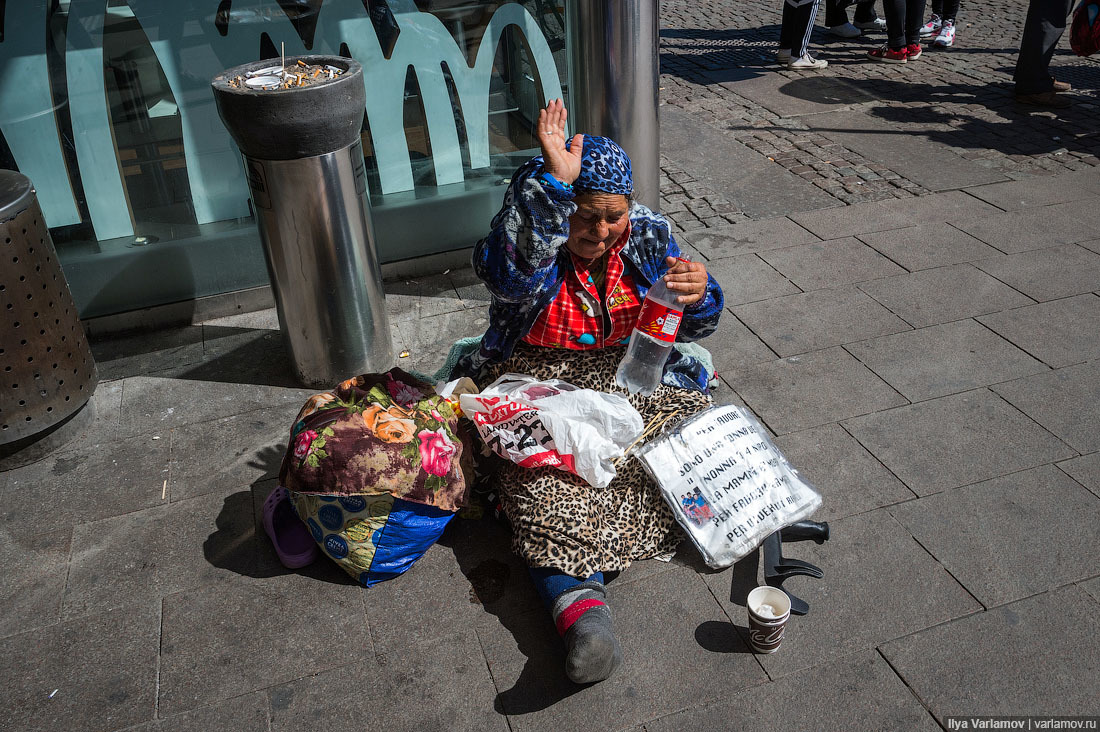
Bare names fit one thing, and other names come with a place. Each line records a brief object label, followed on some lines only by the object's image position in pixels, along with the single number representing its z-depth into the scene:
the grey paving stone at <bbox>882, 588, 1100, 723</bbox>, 2.59
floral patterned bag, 2.93
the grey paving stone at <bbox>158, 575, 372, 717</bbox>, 2.79
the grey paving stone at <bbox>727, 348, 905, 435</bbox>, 3.89
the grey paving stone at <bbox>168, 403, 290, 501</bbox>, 3.65
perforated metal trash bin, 3.49
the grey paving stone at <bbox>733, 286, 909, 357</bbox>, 4.45
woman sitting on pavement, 2.88
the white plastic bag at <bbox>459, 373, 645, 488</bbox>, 3.02
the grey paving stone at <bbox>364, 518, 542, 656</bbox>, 2.95
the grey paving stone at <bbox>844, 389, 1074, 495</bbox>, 3.50
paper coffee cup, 2.68
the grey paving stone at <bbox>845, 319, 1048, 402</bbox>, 4.06
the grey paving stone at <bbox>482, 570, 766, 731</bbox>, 2.65
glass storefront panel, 4.43
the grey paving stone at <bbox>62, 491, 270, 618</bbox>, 3.15
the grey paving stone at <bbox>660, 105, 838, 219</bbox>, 6.02
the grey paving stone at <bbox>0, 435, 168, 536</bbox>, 3.52
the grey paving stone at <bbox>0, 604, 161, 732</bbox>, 2.70
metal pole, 4.36
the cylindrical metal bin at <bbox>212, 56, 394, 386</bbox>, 3.61
